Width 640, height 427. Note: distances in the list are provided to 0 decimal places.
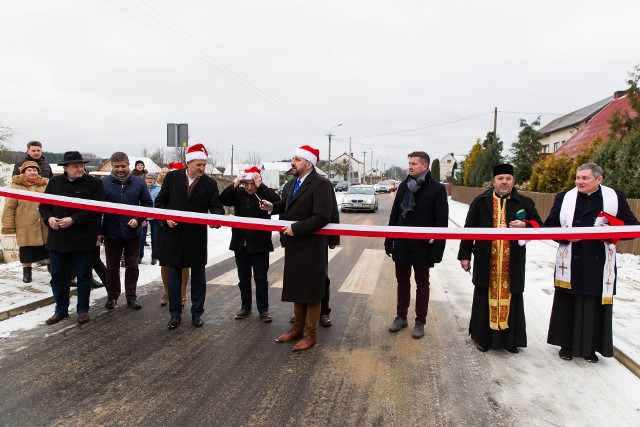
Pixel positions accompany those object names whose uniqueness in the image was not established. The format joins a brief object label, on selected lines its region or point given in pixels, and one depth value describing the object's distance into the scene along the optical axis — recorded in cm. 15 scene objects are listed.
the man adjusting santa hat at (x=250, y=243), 529
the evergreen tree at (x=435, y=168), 7324
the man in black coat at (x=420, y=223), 484
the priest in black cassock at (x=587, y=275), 413
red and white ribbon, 405
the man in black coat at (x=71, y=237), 502
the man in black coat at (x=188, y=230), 498
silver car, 2288
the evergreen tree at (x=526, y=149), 2484
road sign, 977
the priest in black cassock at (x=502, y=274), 437
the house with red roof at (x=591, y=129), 2792
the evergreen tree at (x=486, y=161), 3254
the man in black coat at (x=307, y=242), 429
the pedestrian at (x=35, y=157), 678
